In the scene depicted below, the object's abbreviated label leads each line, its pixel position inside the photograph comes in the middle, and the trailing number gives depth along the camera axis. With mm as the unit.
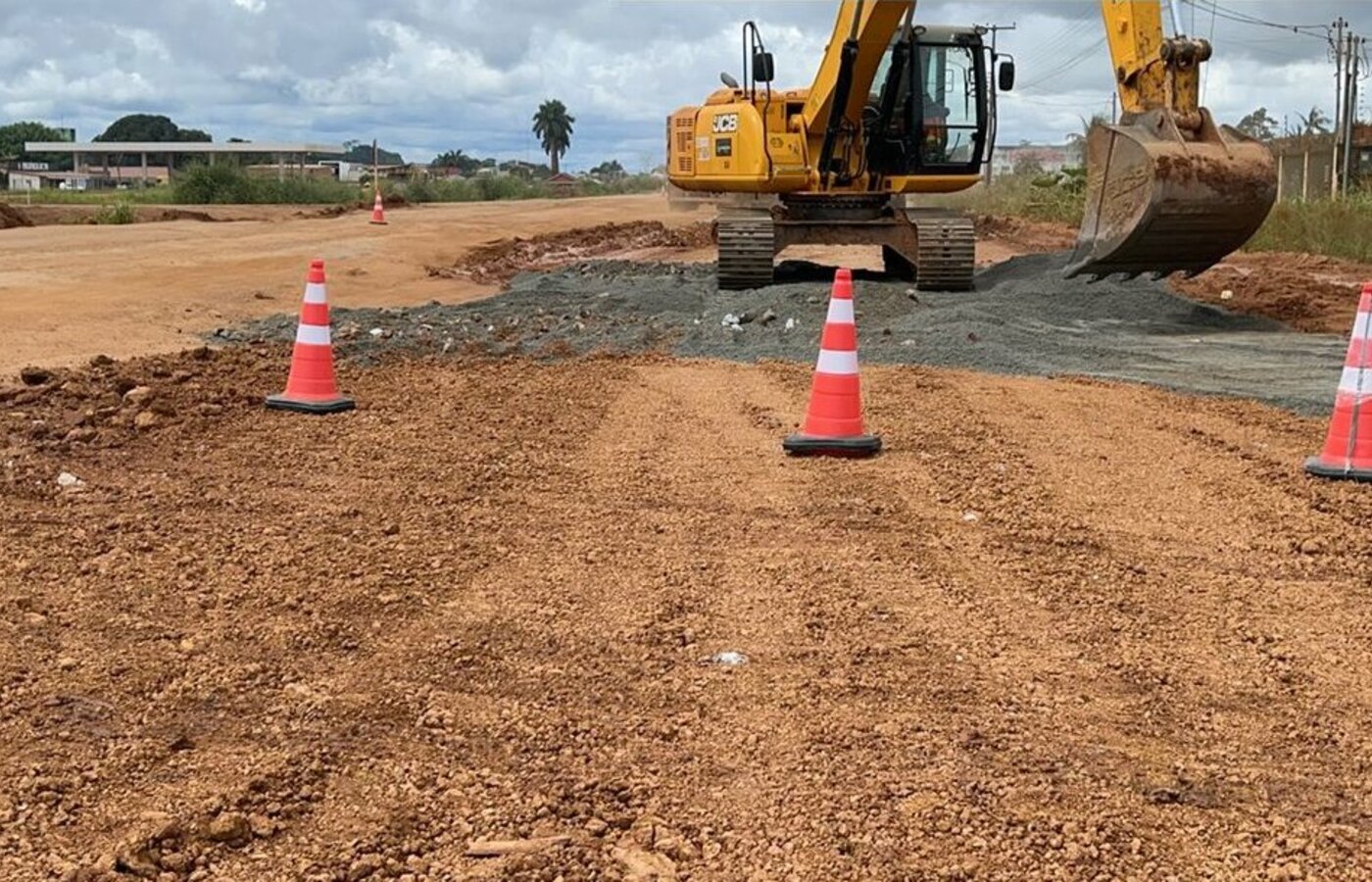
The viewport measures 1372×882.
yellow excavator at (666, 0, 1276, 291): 13867
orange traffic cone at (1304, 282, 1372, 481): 5809
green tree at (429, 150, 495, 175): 113188
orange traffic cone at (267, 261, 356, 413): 7328
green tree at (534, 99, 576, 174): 133625
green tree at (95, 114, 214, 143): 124188
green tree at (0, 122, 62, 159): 112162
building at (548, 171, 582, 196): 74625
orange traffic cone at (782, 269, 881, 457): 6305
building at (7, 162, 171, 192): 80200
